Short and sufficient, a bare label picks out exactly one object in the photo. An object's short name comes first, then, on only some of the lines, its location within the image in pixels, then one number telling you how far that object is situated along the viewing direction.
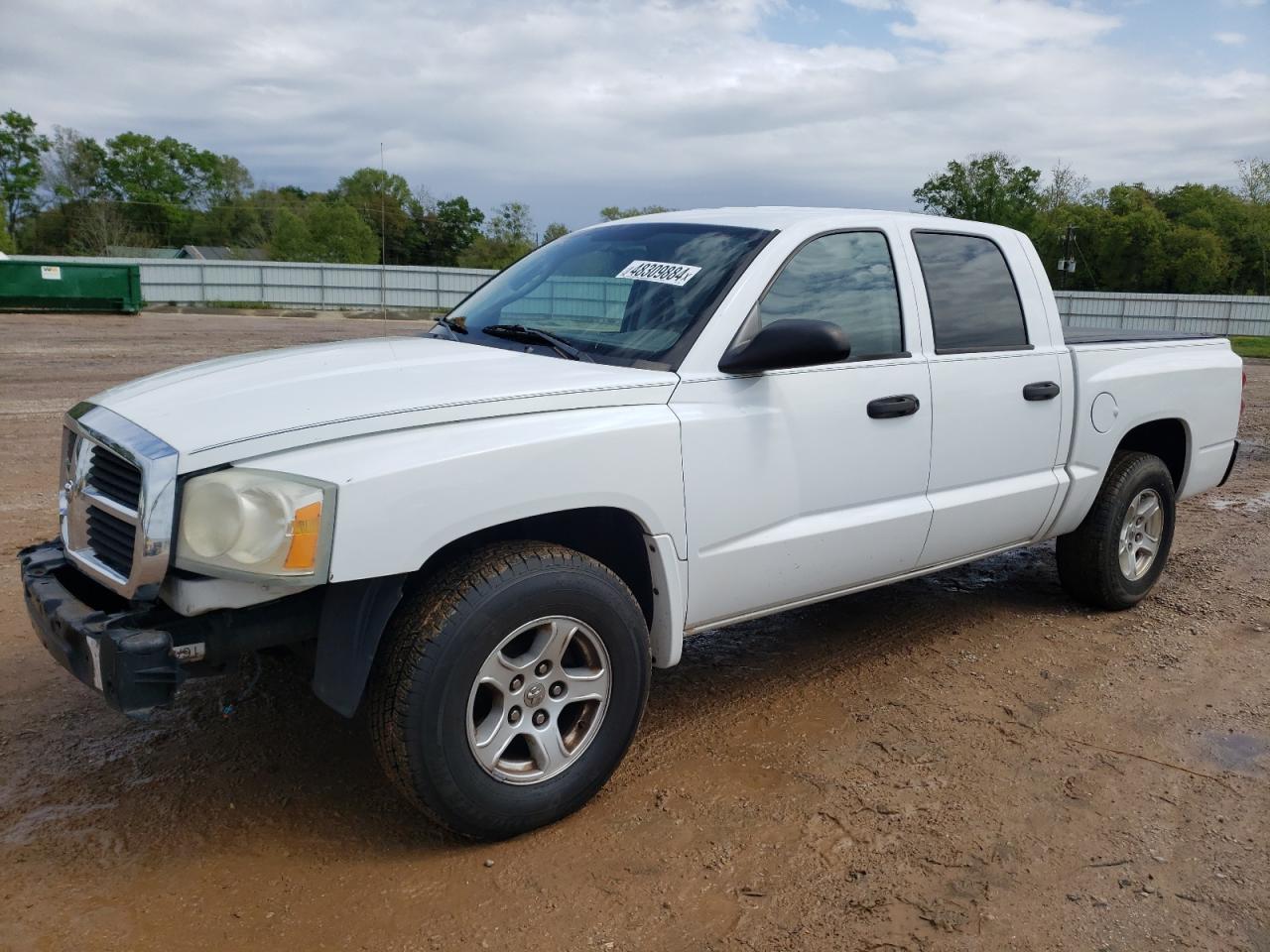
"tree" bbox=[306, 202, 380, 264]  70.75
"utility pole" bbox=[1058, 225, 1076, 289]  54.94
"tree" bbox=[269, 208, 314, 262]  70.94
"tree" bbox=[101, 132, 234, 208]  80.00
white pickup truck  2.71
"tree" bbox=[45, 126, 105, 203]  73.00
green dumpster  26.38
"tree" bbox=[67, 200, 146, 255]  67.69
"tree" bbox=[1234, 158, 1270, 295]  53.78
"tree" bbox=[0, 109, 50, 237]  72.94
